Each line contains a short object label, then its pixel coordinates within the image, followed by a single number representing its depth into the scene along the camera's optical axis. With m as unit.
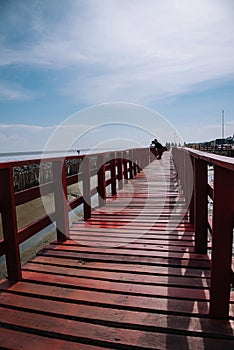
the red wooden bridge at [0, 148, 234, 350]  1.42
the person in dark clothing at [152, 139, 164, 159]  17.04
